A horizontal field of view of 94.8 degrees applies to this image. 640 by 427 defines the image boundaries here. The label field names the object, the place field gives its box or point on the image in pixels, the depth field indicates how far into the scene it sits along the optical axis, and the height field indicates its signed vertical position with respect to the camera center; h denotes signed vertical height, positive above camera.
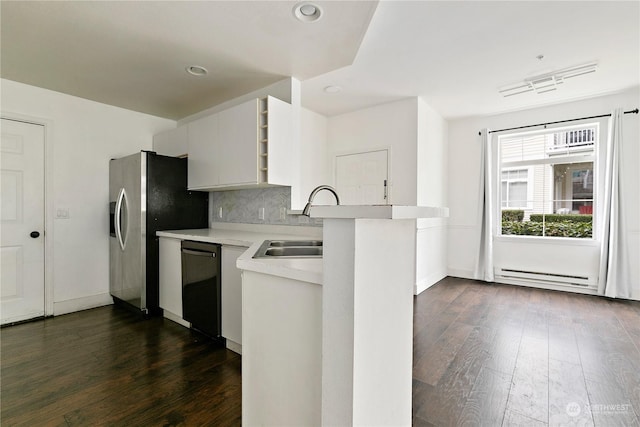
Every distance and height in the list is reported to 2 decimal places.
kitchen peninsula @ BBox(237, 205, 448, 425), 0.82 -0.40
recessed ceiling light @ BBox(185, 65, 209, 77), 2.81 +1.33
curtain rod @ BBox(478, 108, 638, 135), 3.68 +1.24
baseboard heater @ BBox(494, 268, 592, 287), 4.02 -0.98
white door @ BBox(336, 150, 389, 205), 4.22 +0.46
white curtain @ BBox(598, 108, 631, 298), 3.67 -0.27
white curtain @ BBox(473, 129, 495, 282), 4.54 -0.05
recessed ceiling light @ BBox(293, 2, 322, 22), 1.96 +1.35
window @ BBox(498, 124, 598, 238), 4.13 +0.41
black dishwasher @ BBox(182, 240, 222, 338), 2.44 -0.70
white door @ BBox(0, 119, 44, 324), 2.97 -0.17
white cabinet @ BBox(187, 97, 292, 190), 2.82 +0.62
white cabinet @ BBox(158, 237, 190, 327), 2.87 -0.73
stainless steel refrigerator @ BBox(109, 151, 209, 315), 3.08 -0.11
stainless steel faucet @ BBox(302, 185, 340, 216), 1.45 +0.09
